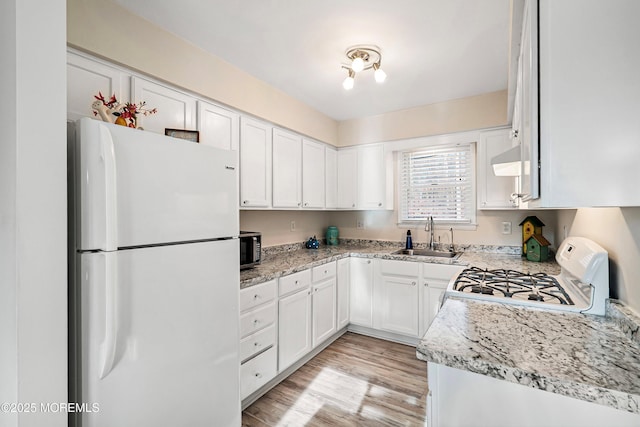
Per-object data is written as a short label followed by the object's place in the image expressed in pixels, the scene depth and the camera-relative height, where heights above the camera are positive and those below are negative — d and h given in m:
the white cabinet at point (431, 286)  2.79 -0.70
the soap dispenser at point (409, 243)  3.50 -0.37
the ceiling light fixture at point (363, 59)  2.11 +1.13
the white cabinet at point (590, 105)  0.74 +0.27
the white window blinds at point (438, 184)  3.33 +0.31
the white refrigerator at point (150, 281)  1.11 -0.29
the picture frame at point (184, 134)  1.87 +0.49
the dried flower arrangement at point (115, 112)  1.40 +0.47
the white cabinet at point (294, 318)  2.34 -0.87
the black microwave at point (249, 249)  2.30 -0.29
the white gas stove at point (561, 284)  1.29 -0.41
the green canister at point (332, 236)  3.95 -0.33
